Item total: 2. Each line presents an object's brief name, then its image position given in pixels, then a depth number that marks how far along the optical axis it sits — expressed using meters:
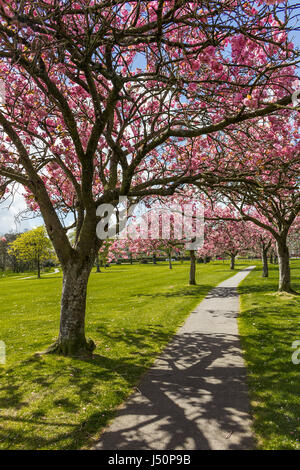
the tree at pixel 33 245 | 44.31
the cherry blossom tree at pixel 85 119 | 5.29
